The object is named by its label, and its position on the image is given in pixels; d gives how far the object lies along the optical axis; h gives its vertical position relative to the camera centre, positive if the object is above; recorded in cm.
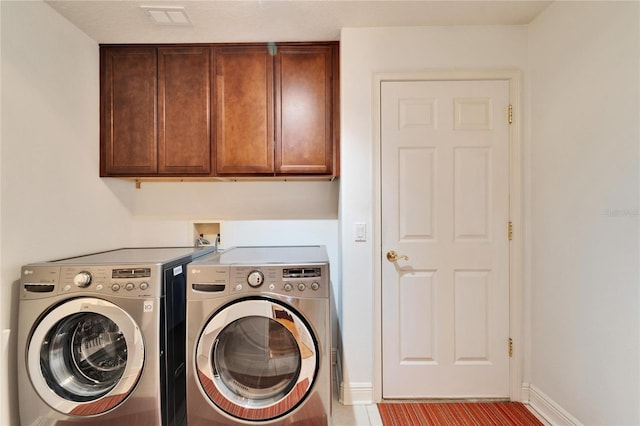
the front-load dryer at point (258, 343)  155 -68
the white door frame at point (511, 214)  193 -3
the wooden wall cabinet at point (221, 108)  207 +68
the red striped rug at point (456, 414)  176 -122
